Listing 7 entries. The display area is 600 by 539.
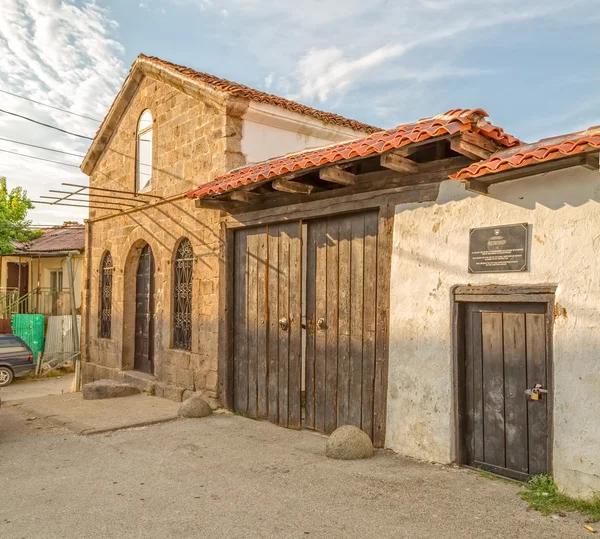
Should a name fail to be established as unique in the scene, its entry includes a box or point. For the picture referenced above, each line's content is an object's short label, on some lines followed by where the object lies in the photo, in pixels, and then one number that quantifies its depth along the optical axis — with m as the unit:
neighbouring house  20.69
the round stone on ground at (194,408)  7.60
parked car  15.04
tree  21.14
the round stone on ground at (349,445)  5.57
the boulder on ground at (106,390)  9.46
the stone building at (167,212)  8.52
